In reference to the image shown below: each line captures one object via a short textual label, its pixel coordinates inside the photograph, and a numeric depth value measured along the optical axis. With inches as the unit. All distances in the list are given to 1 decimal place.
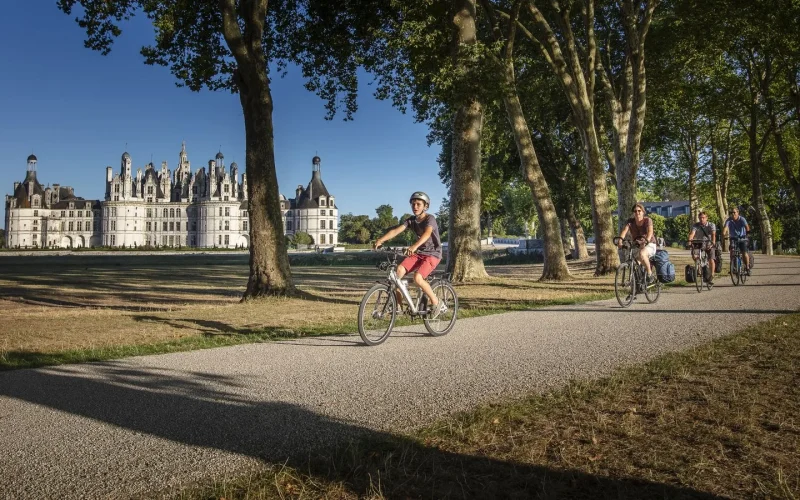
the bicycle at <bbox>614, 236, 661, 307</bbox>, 467.8
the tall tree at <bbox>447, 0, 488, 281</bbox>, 673.6
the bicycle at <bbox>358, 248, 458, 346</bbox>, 304.3
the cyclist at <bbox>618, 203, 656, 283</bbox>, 481.1
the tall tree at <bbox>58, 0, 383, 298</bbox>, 549.0
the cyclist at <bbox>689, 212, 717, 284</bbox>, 618.5
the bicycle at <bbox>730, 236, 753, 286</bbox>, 654.5
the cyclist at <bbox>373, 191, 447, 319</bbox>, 314.5
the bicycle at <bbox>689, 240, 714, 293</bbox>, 591.8
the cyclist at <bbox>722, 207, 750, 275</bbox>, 657.2
